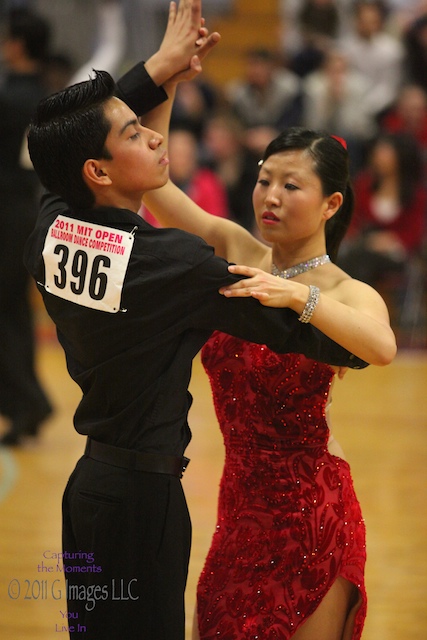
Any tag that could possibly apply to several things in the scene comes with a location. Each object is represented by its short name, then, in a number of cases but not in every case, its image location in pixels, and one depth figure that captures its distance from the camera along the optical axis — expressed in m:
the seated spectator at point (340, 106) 18.86
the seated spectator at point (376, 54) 20.08
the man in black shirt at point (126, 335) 4.64
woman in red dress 5.43
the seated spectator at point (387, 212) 16.73
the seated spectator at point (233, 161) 18.48
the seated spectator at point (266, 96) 19.61
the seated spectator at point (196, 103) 19.36
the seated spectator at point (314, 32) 20.78
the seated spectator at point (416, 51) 19.44
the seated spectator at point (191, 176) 15.26
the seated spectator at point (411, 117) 18.61
